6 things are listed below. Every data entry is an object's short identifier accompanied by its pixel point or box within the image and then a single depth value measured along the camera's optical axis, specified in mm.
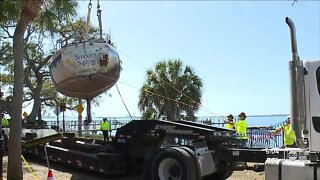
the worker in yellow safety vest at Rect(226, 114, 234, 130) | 10507
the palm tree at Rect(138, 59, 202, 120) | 18725
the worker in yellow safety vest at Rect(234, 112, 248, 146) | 9615
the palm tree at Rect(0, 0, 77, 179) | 7151
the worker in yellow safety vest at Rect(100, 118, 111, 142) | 15093
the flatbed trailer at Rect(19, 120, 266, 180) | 6741
